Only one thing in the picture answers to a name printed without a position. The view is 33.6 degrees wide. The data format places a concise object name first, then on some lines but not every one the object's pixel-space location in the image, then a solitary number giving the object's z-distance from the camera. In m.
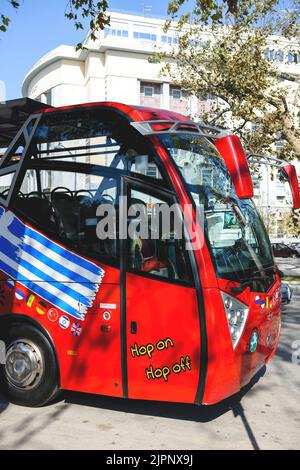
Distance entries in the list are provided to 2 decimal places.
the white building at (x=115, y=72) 50.09
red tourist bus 4.25
